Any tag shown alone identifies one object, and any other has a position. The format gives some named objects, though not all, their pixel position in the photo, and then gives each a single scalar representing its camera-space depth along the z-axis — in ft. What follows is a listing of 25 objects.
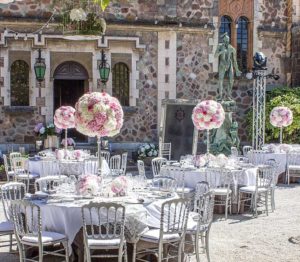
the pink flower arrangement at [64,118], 40.14
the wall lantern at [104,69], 57.31
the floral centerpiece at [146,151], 56.95
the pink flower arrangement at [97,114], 24.22
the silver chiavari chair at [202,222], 21.84
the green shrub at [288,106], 57.41
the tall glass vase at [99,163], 26.06
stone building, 56.44
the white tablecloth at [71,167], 38.86
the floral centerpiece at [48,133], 54.24
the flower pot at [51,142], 54.13
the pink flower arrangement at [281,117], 49.11
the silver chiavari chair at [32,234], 19.93
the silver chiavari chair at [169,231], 20.35
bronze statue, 50.01
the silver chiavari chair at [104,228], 19.65
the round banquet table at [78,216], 20.86
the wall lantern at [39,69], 55.98
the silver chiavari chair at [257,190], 33.32
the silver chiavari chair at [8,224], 22.41
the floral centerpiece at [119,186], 23.11
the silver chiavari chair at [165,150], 54.65
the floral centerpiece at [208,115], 35.60
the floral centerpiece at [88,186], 22.98
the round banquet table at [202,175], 33.42
